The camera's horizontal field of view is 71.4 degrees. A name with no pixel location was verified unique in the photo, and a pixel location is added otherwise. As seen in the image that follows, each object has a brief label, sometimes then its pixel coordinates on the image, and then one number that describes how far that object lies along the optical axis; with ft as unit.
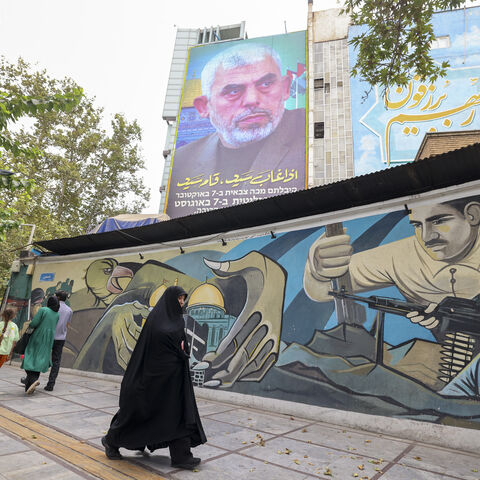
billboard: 64.13
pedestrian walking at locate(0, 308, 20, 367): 21.80
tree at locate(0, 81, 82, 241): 15.42
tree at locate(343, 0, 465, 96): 15.05
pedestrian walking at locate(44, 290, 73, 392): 20.45
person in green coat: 19.16
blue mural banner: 56.39
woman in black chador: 10.44
